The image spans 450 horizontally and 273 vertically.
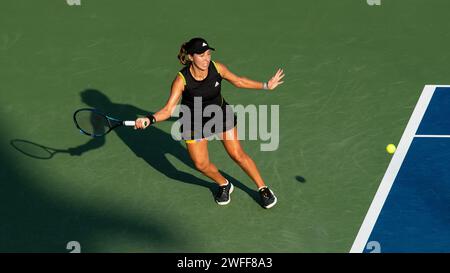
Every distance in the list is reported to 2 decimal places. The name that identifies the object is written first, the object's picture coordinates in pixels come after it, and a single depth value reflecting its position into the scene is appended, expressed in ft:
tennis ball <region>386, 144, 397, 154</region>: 69.82
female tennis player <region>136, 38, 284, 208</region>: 57.26
